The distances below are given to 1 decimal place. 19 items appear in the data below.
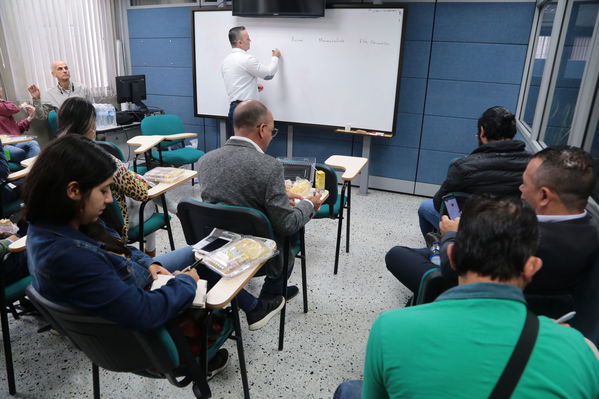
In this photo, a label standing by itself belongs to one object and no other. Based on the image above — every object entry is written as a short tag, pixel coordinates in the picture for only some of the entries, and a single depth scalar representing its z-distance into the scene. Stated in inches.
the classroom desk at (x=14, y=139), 132.6
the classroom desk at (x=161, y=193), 91.5
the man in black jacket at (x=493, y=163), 84.7
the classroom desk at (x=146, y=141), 131.8
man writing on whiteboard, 168.4
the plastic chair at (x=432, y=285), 58.4
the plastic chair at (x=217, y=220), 65.1
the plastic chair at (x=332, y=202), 106.3
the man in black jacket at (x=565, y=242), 53.4
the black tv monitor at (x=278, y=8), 161.8
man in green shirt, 26.6
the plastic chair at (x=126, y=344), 41.6
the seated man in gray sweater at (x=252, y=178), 69.0
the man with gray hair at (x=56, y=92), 169.0
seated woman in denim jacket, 40.1
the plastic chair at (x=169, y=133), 165.8
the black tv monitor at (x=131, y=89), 190.9
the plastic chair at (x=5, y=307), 66.9
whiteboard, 160.2
